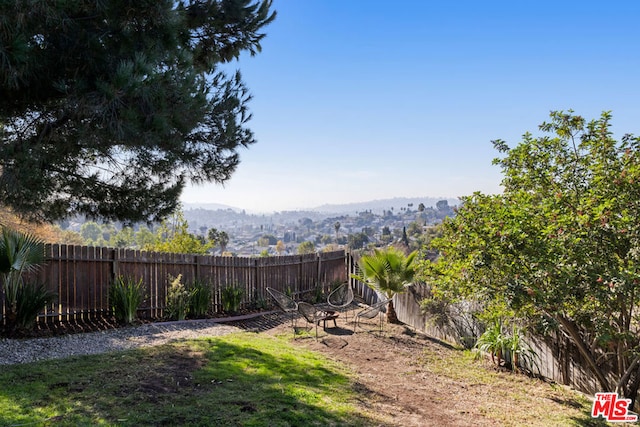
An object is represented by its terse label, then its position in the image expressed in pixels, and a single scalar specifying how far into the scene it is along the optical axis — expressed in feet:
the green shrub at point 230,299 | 32.37
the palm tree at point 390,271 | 29.25
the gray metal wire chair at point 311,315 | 26.19
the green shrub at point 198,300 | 29.43
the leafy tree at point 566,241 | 13.78
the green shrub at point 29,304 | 20.29
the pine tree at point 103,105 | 13.80
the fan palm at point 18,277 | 19.47
